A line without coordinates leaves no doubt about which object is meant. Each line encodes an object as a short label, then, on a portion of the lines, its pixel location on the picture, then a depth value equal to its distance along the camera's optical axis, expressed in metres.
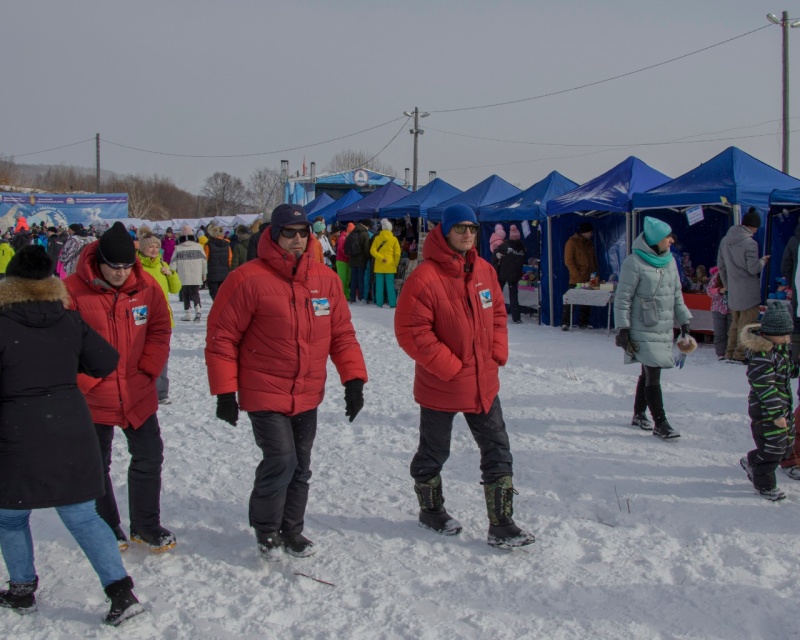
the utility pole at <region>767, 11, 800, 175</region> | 18.08
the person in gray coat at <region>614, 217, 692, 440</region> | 5.46
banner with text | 41.25
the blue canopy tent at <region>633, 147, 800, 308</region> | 9.16
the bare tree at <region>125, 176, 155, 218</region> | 79.19
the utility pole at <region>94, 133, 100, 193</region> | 52.47
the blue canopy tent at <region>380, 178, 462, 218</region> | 16.12
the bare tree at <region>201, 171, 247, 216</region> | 92.75
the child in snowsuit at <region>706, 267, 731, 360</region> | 8.94
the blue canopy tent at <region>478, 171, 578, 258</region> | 12.51
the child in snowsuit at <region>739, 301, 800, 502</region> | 4.19
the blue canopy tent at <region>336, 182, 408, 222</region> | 18.08
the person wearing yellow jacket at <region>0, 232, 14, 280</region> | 13.49
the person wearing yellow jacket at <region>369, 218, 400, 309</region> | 15.17
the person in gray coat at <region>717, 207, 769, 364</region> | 8.37
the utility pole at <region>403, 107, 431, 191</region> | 35.44
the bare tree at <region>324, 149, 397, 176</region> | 76.80
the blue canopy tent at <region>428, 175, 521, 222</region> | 14.39
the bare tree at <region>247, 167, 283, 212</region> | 84.12
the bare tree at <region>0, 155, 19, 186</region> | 73.29
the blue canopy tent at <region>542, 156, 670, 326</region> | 10.94
